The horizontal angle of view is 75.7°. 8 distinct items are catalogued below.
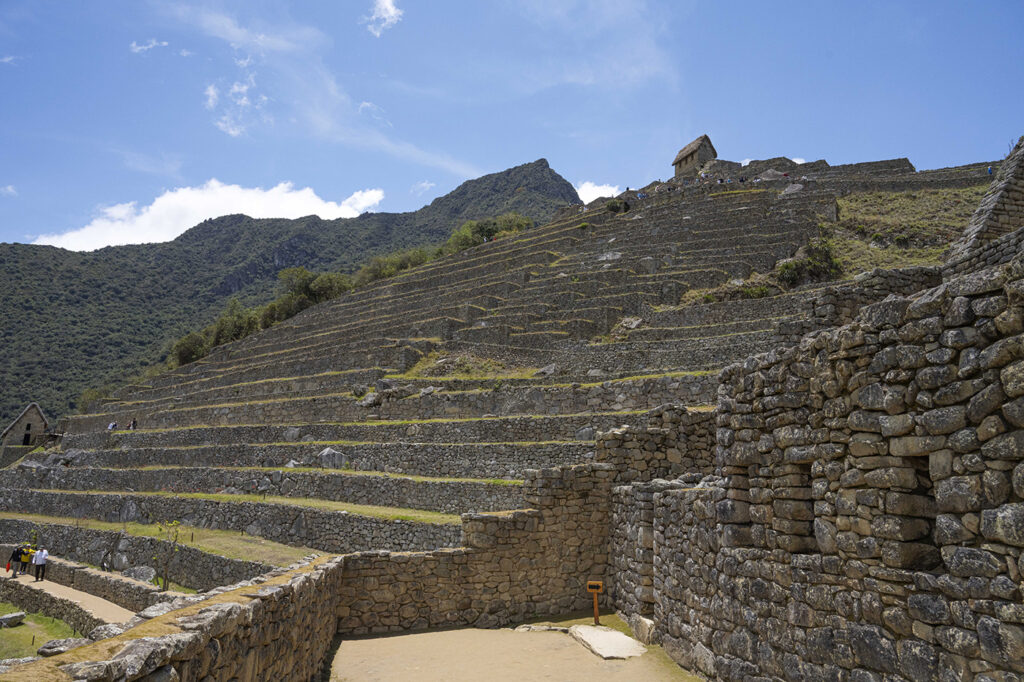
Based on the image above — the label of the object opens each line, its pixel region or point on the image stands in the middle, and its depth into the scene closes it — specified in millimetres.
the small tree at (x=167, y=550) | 16609
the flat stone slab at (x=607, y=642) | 7016
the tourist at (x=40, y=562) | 19219
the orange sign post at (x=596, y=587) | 8477
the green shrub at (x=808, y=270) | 25594
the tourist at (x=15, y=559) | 20406
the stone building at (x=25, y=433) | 44938
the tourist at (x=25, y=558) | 20078
